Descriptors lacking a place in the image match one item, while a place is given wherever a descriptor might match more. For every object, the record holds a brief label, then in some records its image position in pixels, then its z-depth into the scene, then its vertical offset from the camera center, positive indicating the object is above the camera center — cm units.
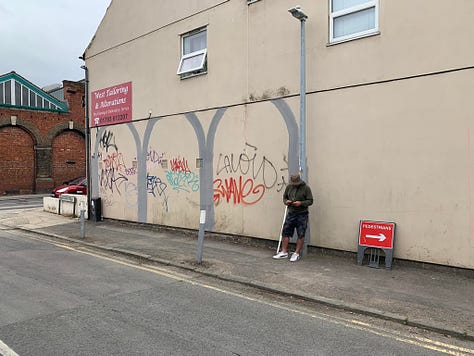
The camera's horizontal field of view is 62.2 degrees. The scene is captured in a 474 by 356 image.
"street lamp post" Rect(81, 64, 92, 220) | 1382 +79
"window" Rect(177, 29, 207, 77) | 1008 +311
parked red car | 1774 -81
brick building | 2547 +242
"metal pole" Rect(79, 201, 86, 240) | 1011 -147
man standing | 752 -76
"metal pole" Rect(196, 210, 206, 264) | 729 -132
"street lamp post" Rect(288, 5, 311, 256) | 775 +108
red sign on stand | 686 -109
